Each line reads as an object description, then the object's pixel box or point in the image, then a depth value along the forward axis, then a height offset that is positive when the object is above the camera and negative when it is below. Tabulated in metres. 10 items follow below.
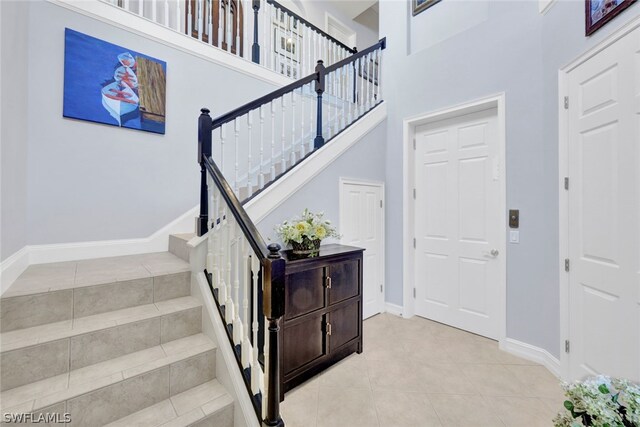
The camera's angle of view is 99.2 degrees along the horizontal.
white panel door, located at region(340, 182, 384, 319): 3.18 -0.18
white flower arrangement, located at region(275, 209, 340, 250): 2.24 -0.14
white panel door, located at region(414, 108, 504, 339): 2.90 -0.08
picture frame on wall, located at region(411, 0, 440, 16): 3.47 +2.73
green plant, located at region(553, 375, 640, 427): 0.76 -0.55
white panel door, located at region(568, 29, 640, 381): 1.61 +0.02
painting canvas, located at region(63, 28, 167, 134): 2.40 +1.24
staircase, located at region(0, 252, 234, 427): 1.24 -0.74
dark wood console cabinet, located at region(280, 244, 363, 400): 2.06 -0.82
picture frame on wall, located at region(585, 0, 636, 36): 1.66 +1.32
